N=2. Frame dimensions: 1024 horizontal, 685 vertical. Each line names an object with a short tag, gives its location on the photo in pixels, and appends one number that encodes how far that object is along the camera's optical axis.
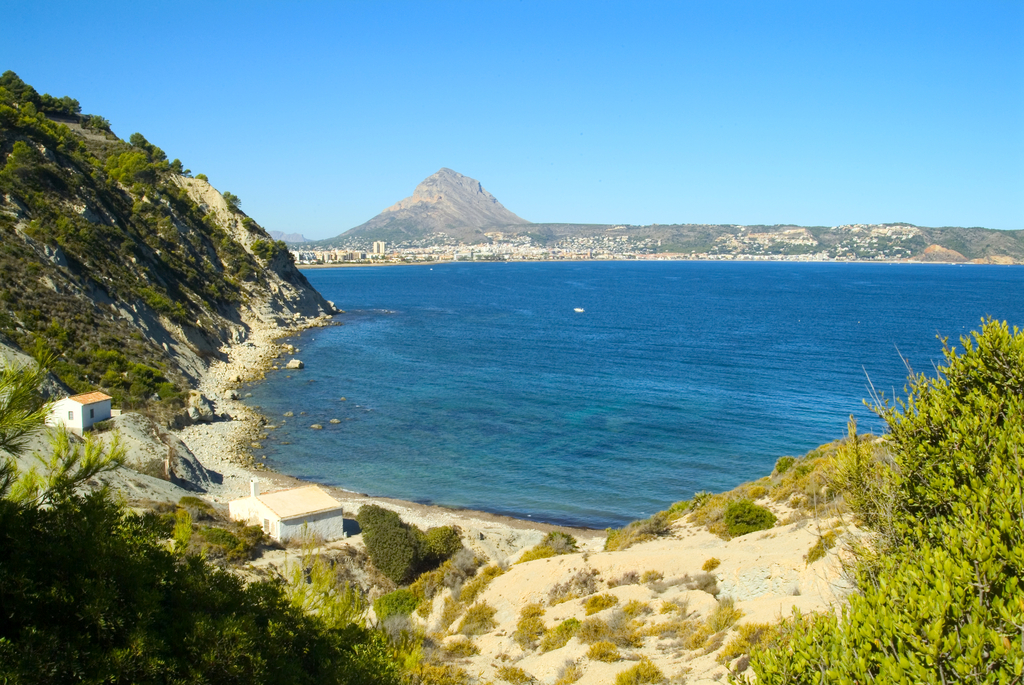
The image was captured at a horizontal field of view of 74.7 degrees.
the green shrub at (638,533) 23.31
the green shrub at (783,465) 28.72
